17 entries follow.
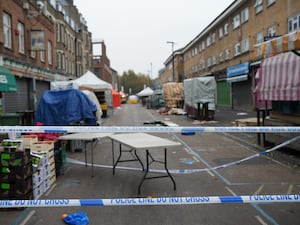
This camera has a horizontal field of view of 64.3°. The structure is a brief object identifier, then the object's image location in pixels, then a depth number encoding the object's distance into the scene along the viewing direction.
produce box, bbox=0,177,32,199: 3.85
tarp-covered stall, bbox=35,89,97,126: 8.11
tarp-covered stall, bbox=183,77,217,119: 15.98
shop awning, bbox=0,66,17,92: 9.37
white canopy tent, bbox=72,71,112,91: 17.22
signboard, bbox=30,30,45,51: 14.71
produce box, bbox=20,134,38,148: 4.74
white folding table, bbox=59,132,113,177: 5.49
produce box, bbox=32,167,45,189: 4.15
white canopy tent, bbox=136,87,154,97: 38.08
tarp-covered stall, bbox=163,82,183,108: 25.73
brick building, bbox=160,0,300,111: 16.55
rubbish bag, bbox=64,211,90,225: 3.35
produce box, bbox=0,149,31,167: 3.83
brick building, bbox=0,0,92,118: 12.99
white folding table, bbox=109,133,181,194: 4.25
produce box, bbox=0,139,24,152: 3.91
